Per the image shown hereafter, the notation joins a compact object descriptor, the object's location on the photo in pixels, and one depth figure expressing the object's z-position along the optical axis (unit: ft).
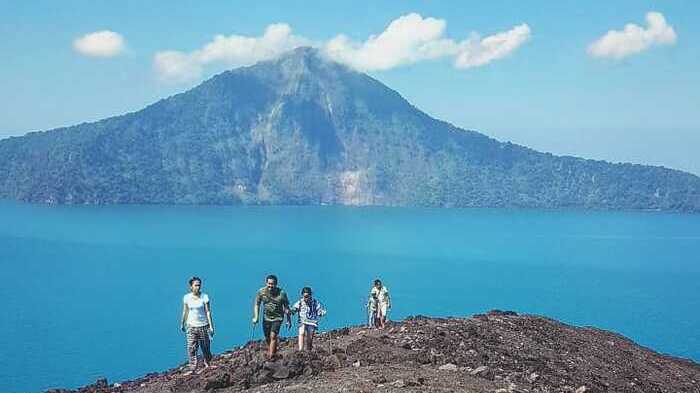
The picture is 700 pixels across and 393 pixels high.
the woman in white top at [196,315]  62.13
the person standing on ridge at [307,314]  62.75
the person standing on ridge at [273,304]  60.59
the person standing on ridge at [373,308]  84.74
